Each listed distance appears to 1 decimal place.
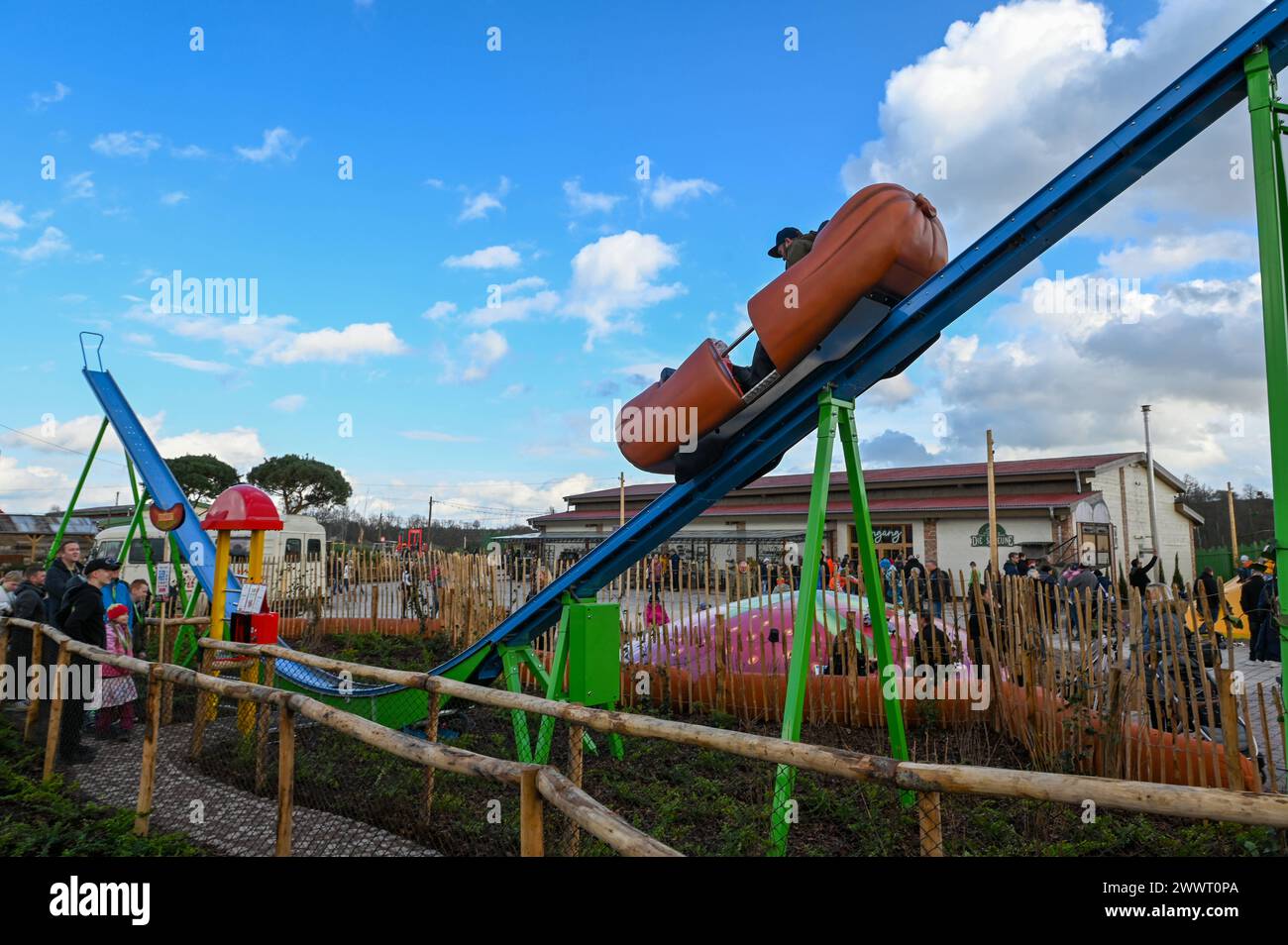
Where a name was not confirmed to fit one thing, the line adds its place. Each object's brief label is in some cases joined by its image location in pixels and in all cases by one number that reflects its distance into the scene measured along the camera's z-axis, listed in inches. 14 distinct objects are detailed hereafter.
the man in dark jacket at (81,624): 267.0
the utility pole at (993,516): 569.0
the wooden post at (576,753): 168.2
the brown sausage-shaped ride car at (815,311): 191.5
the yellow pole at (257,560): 330.6
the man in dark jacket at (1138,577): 431.6
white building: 948.0
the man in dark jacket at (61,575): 339.0
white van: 641.0
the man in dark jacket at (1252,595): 498.9
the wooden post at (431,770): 198.6
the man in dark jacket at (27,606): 297.3
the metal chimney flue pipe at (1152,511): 1058.7
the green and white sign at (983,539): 964.0
